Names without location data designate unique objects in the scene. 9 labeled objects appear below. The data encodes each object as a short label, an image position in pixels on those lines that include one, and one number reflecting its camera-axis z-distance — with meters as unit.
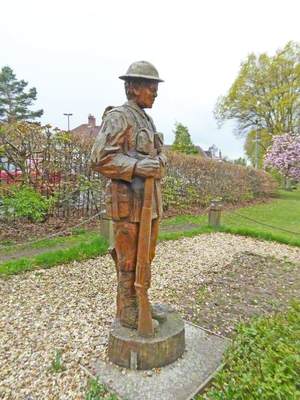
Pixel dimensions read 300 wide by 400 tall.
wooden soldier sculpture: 2.39
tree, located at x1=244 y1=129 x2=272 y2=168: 28.48
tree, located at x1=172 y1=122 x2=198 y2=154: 23.42
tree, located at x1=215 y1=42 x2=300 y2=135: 26.70
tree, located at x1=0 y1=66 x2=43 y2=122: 30.11
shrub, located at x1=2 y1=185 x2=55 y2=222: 6.98
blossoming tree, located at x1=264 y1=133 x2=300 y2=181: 21.77
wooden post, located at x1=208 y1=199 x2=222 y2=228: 8.89
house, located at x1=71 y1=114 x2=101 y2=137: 27.60
